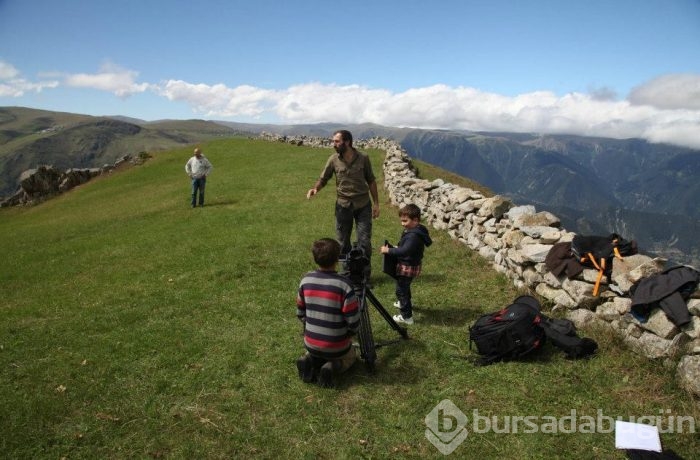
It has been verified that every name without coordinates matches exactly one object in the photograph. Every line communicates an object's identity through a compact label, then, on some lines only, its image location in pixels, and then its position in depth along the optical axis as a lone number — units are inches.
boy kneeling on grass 240.1
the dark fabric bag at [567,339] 281.5
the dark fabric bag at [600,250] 322.0
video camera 267.1
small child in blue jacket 323.9
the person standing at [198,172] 896.9
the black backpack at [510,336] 283.3
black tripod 271.6
